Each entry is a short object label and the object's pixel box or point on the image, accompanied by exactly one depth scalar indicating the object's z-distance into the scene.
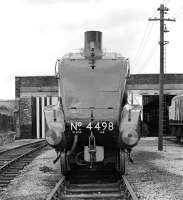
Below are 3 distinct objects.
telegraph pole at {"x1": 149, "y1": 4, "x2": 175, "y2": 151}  22.70
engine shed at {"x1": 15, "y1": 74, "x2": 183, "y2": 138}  39.03
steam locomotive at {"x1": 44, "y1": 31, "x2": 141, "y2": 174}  10.63
